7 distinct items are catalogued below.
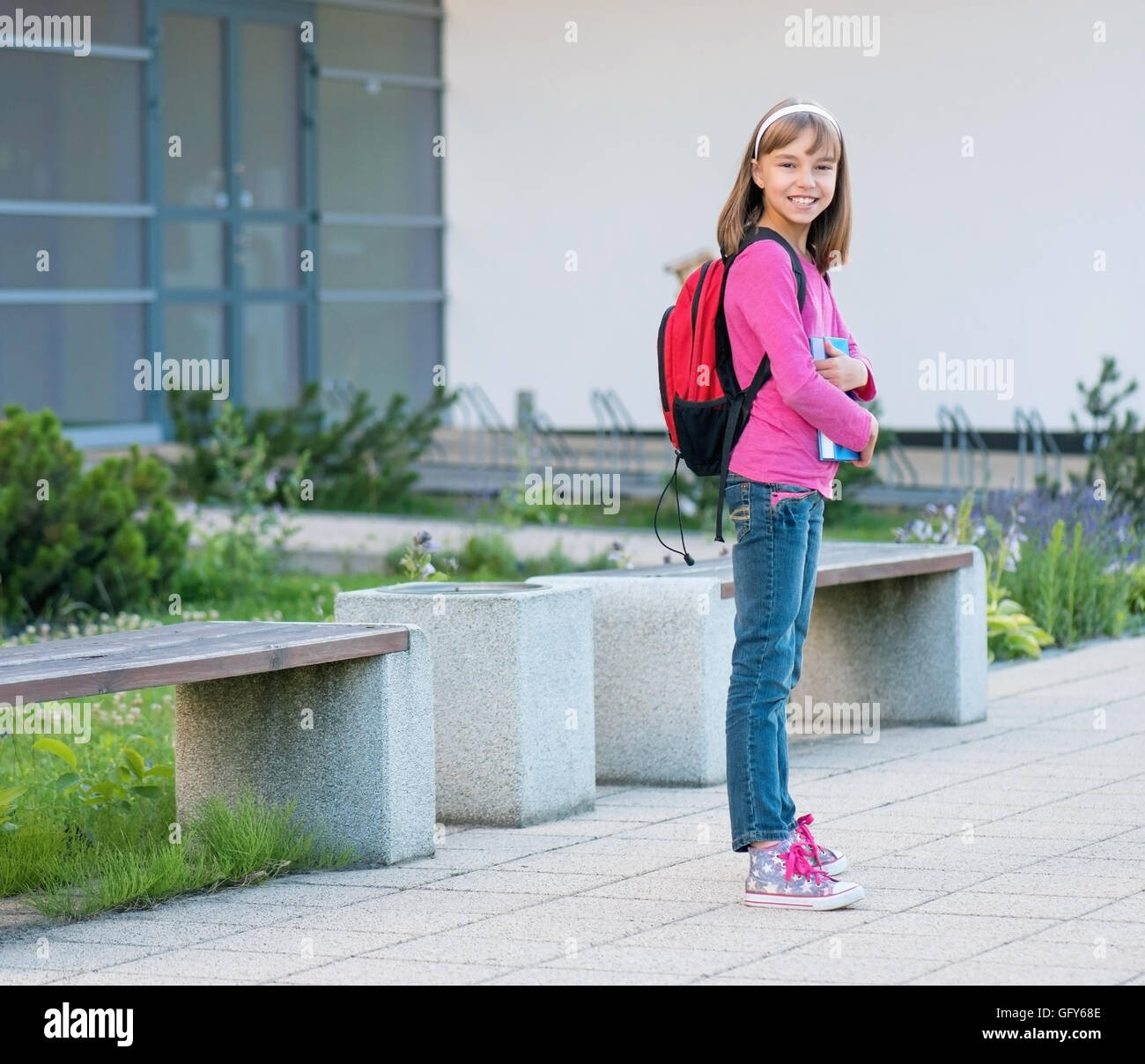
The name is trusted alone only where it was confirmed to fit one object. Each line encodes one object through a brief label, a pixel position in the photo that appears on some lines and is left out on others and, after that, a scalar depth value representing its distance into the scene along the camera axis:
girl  5.16
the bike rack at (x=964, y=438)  19.58
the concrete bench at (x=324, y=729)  5.84
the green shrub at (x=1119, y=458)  13.17
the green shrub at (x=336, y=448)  17.38
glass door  22.48
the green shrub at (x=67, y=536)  11.68
